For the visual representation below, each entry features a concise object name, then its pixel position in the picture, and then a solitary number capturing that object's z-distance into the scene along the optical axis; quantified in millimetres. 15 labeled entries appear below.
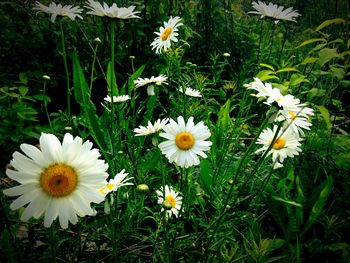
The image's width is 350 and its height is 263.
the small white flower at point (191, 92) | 481
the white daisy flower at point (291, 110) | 282
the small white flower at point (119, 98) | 444
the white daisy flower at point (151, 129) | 359
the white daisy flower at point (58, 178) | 209
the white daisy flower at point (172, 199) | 374
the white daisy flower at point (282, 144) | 357
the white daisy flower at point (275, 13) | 459
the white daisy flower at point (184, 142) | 330
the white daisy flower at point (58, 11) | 371
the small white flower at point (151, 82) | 460
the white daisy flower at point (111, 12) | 359
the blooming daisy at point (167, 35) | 441
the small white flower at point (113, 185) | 297
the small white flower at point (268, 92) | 283
